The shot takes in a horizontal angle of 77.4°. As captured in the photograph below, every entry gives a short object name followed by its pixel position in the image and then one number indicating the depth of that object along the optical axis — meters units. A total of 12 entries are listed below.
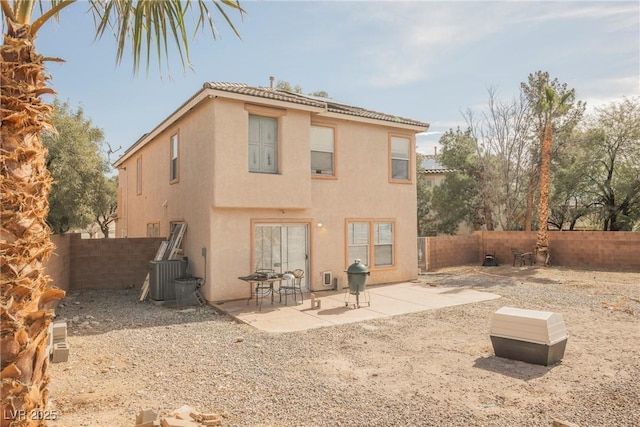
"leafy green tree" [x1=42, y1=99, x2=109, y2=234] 14.34
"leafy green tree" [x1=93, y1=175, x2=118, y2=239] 16.62
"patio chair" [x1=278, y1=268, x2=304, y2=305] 12.06
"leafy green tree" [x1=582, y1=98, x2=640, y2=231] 23.19
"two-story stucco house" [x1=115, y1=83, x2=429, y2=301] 11.80
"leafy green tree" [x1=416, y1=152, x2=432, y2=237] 31.91
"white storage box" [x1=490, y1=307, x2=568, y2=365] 6.73
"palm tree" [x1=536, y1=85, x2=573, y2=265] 20.48
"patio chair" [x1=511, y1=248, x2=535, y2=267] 21.05
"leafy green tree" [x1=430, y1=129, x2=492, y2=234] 28.44
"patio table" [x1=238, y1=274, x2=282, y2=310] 11.27
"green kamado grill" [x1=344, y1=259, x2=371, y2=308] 11.35
